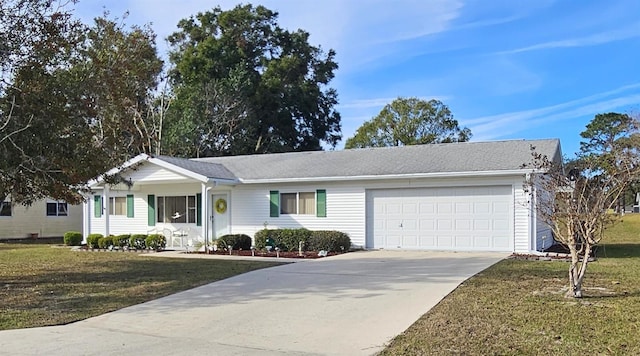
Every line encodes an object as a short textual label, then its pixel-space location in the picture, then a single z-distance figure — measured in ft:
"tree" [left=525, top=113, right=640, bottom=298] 28.55
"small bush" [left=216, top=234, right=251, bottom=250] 62.13
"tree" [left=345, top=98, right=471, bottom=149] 143.64
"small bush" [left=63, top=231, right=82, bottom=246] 77.20
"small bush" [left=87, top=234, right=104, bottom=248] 69.92
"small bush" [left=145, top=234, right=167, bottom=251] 65.98
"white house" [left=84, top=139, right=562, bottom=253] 55.93
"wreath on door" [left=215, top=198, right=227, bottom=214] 69.21
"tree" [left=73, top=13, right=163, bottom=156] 44.68
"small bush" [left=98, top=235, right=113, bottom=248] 68.18
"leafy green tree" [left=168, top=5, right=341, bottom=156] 109.40
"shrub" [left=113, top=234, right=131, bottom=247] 67.77
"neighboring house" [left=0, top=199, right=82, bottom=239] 96.02
